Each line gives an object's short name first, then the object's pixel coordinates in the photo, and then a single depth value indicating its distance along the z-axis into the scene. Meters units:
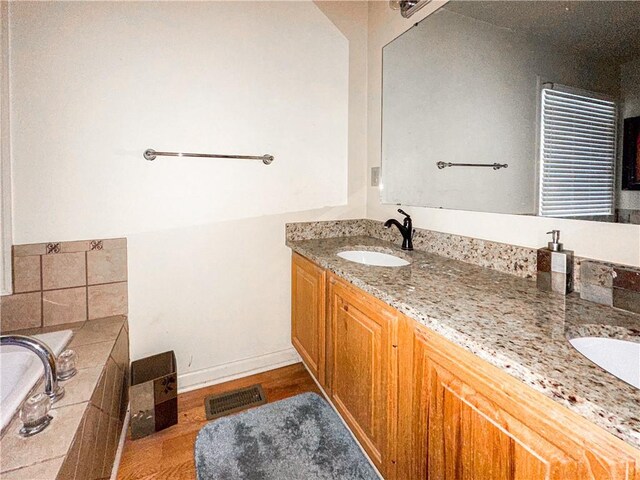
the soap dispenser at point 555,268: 0.96
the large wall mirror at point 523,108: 0.90
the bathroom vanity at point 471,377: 0.51
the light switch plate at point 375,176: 2.01
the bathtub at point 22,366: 1.09
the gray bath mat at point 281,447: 1.26
